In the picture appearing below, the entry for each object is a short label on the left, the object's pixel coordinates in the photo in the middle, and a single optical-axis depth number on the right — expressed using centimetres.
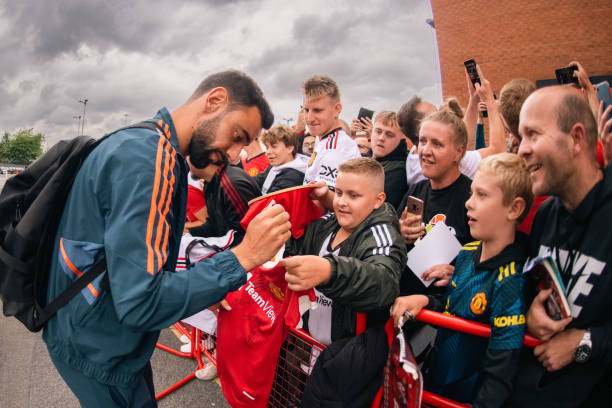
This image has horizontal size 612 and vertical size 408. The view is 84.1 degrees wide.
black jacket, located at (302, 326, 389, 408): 153
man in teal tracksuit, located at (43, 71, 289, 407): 115
